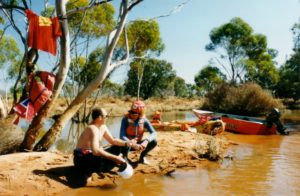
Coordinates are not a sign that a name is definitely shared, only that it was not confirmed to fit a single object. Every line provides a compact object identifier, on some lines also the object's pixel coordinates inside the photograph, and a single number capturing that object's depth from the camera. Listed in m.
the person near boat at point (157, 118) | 15.36
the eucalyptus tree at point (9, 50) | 26.47
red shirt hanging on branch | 7.37
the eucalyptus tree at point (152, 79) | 54.88
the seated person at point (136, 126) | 6.77
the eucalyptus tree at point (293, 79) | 30.67
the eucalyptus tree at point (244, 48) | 41.75
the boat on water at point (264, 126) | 15.27
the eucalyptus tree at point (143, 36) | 23.92
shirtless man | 5.44
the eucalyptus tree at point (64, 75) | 7.58
